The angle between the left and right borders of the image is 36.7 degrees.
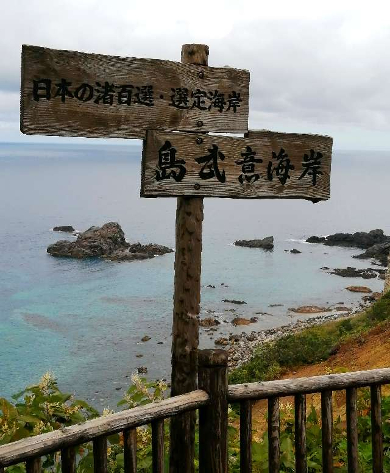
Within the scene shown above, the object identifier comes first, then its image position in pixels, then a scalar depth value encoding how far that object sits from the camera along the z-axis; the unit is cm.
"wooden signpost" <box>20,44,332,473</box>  419
